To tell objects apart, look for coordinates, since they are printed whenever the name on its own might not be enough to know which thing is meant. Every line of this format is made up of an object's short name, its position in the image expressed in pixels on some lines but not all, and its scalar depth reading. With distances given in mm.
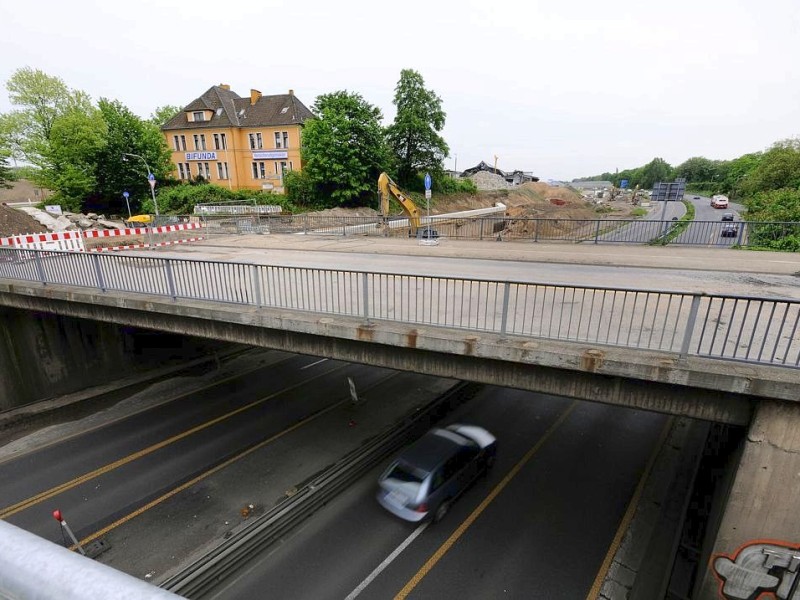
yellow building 46500
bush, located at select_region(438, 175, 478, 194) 52994
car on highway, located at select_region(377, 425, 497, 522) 8734
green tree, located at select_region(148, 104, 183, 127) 63812
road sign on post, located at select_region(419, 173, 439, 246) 19312
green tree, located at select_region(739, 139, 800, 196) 33906
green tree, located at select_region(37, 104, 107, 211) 39156
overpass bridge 5668
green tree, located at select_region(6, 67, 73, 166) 42625
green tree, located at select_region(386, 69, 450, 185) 44719
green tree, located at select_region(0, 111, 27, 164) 41094
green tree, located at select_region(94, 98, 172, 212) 42031
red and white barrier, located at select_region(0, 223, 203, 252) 13750
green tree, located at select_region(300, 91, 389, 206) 38625
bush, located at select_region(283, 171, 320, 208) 41375
